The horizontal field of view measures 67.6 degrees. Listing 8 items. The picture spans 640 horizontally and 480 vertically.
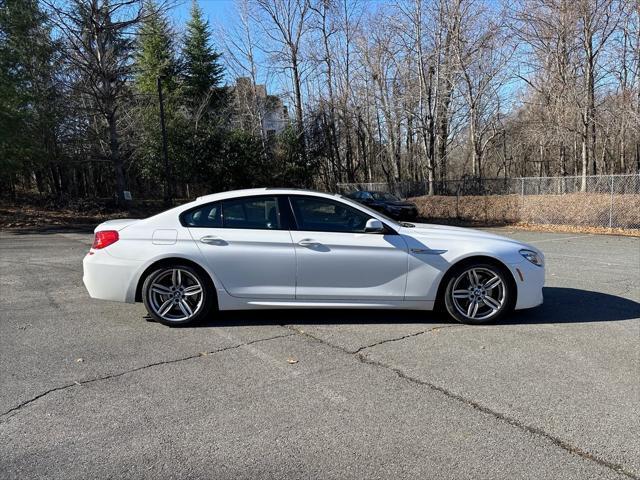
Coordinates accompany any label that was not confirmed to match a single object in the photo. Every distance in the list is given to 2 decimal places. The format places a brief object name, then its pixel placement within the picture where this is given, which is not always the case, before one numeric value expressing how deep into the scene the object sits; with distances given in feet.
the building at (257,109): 118.32
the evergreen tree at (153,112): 90.17
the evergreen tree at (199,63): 117.70
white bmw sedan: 16.78
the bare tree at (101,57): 70.59
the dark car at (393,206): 72.23
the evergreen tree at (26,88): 61.98
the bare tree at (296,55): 113.09
